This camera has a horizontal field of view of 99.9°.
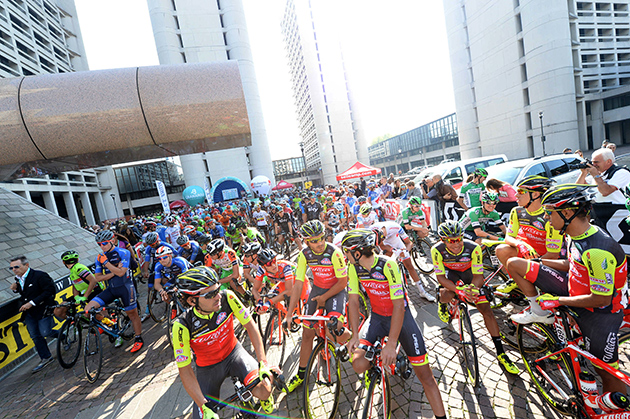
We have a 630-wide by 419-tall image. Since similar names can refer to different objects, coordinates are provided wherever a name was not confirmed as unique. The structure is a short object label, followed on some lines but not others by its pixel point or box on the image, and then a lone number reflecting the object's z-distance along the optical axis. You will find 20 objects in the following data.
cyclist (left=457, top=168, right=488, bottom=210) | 6.55
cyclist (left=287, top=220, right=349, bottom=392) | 3.76
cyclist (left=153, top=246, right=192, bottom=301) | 5.48
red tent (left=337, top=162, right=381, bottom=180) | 21.59
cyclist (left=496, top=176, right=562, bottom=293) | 3.86
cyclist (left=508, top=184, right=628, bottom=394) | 2.30
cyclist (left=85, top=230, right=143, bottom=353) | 5.48
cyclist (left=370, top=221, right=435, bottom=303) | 5.59
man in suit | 5.28
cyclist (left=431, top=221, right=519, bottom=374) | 3.44
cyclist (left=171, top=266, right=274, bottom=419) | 2.77
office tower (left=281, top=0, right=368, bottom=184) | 62.44
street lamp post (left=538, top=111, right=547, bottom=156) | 28.15
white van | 11.46
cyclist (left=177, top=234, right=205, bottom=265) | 6.70
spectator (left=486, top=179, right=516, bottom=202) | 5.69
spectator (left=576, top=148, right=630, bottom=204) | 4.40
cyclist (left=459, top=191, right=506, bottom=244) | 5.16
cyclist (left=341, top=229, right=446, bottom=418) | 2.74
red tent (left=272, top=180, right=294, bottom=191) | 39.41
